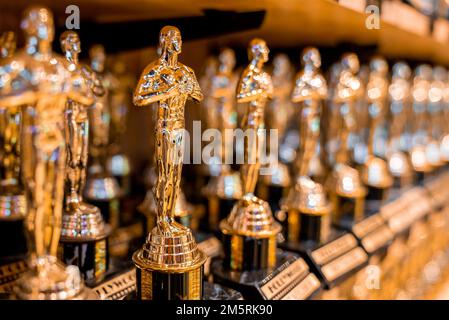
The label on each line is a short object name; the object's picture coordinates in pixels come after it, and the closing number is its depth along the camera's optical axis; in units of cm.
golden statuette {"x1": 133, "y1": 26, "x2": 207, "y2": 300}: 60
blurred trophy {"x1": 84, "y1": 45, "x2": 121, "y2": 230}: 94
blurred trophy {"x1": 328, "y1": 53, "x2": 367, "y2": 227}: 115
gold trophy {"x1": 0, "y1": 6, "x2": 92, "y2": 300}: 45
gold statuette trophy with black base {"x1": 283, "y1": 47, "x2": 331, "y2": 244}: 96
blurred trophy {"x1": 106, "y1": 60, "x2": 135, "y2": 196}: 113
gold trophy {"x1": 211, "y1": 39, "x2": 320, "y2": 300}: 76
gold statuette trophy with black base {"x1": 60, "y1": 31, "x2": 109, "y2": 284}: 70
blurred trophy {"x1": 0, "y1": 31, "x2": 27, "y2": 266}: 78
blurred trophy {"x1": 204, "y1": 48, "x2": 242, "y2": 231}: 104
